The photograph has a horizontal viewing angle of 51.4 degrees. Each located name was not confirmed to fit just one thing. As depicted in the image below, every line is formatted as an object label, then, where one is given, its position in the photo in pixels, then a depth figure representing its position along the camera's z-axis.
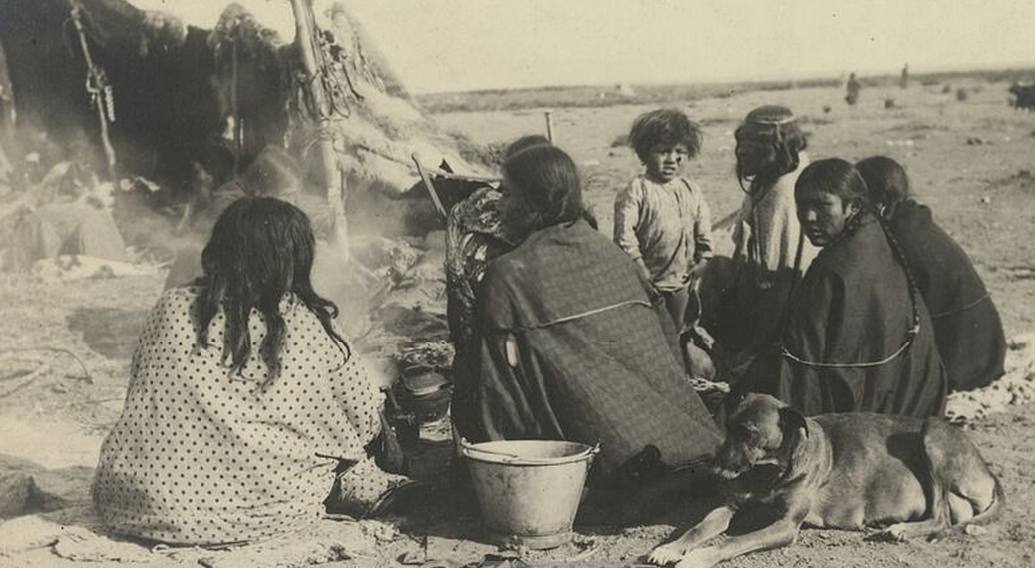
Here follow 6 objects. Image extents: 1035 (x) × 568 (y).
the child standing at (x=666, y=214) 5.84
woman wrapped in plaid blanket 4.24
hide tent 9.02
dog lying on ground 3.79
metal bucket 3.88
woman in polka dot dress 3.93
